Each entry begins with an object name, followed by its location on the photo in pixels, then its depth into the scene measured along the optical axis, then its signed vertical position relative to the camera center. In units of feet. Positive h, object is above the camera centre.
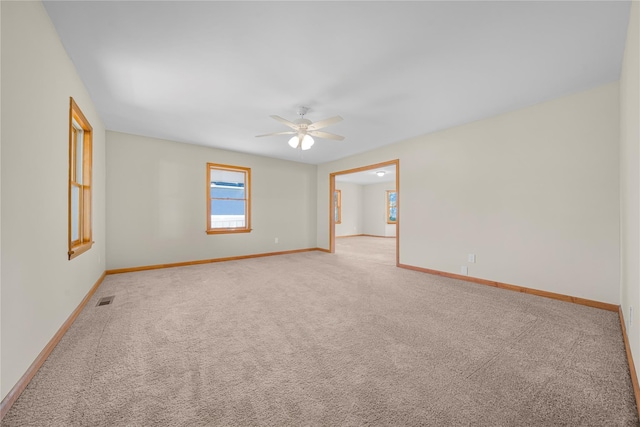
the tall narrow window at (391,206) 35.12 +0.85
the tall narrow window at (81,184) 9.52 +1.07
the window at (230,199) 18.44 +0.95
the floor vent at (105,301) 9.51 -3.52
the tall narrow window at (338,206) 34.86 +0.81
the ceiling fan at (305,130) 10.28 +3.64
